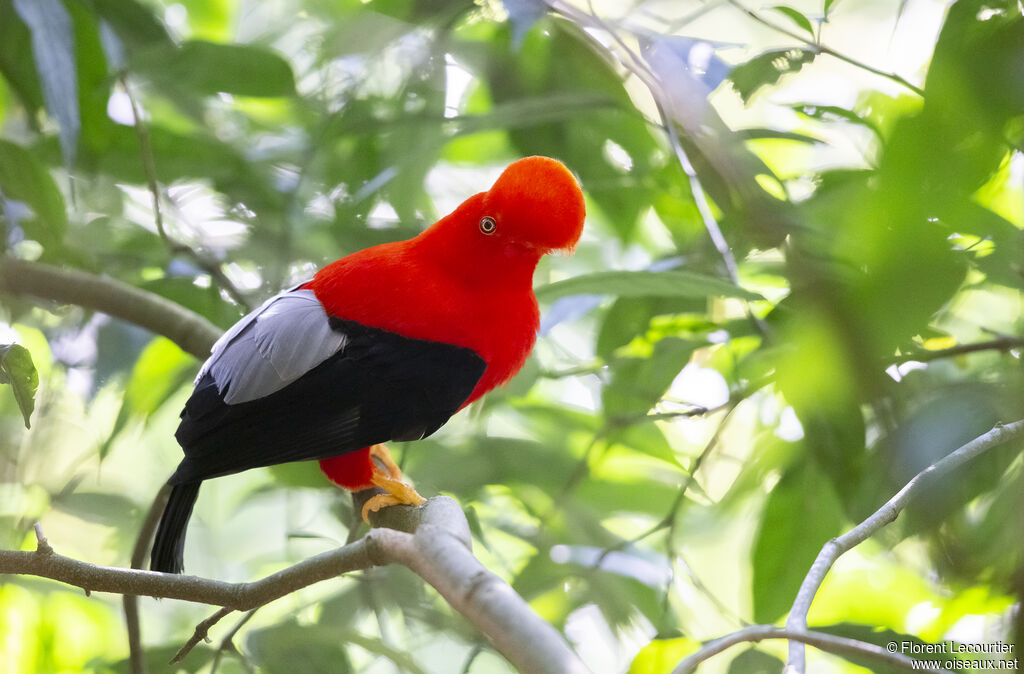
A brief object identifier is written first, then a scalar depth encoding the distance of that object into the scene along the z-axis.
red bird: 5.70
